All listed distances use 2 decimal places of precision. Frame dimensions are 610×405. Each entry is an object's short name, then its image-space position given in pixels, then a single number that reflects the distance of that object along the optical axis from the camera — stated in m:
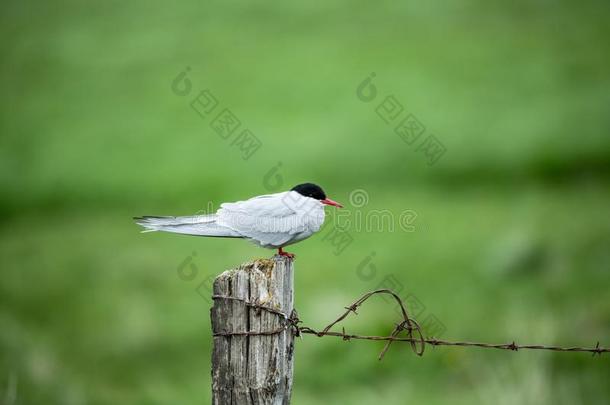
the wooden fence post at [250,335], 7.48
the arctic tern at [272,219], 8.96
